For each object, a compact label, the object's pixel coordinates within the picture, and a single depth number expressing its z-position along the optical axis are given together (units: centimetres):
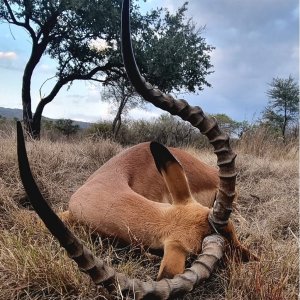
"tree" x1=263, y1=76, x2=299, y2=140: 1971
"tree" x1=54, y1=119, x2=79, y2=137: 2179
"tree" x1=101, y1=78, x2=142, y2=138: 1616
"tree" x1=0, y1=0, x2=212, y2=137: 1310
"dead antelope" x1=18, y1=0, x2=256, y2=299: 135
